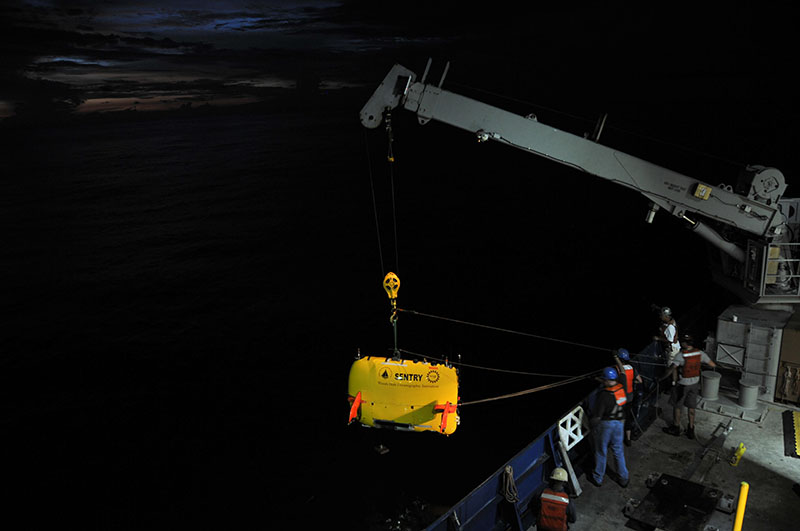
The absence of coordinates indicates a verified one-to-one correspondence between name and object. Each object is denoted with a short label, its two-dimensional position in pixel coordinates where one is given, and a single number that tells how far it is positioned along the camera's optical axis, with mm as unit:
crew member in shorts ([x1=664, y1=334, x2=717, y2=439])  10172
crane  11961
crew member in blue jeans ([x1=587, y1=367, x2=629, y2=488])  8734
